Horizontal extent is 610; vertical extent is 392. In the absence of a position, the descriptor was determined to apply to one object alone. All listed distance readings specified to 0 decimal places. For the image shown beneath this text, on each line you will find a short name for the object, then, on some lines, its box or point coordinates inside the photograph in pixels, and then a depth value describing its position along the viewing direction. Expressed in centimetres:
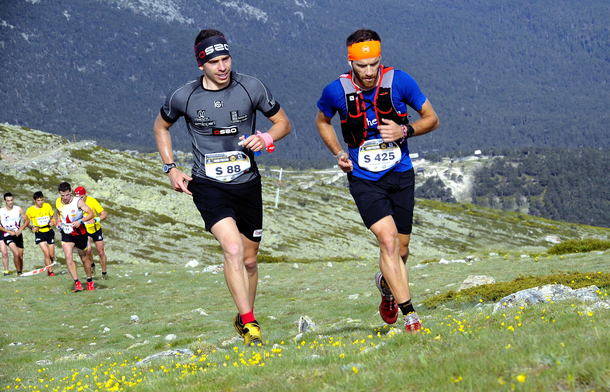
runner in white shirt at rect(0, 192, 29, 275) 2884
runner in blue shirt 1029
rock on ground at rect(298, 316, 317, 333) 1441
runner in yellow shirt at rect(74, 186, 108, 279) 2406
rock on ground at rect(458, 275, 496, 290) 1953
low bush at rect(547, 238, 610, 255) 3675
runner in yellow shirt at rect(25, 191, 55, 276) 2911
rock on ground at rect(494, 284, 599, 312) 1216
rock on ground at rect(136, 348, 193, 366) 1128
